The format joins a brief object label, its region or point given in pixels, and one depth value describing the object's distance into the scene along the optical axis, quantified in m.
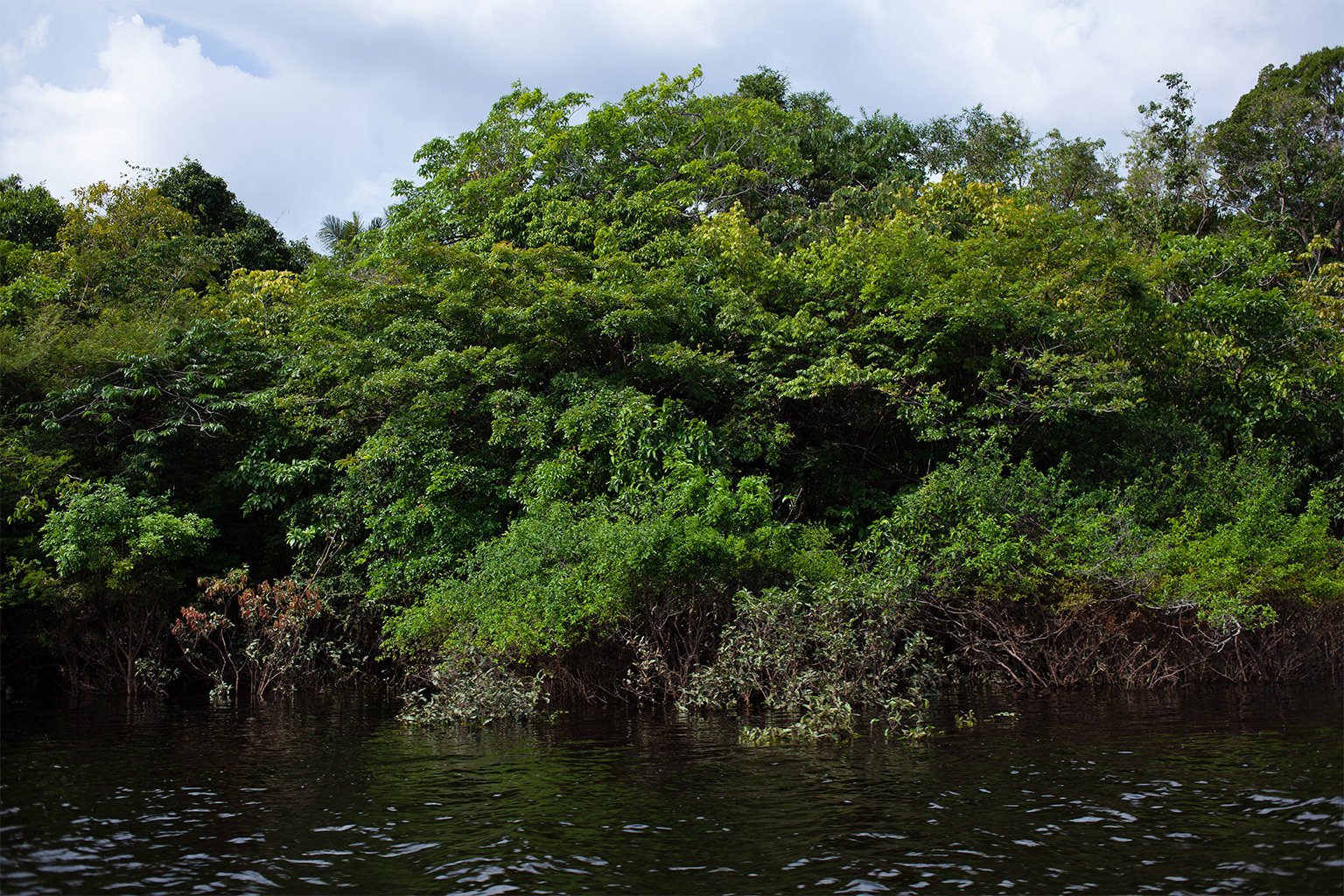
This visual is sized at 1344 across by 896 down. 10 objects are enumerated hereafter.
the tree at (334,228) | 44.94
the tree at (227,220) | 35.22
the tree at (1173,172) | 29.64
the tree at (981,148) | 34.91
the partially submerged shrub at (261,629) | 17.59
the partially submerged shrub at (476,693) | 14.24
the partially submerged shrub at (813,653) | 13.98
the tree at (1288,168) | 31.44
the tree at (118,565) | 17.11
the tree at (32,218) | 29.89
